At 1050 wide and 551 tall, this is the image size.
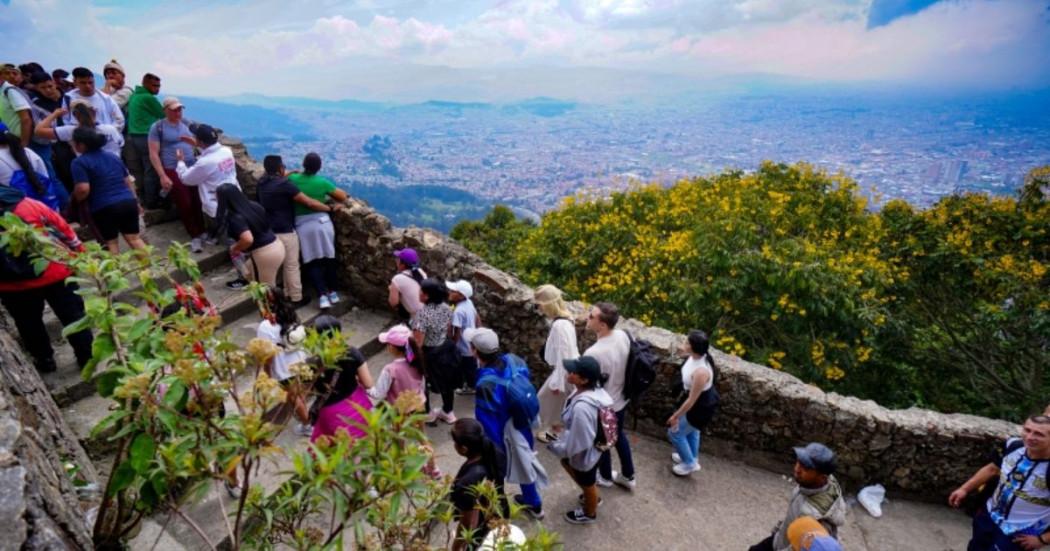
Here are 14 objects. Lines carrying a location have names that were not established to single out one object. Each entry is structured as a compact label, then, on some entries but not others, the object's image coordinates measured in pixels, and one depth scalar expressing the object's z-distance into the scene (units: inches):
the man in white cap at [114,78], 313.0
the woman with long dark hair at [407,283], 233.8
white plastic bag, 209.9
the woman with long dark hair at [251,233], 232.4
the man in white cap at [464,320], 217.2
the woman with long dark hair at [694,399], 198.2
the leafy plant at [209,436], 77.6
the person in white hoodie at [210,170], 249.3
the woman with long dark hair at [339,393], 164.9
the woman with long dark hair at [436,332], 203.0
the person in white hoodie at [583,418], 174.9
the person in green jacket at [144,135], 280.7
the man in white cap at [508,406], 172.7
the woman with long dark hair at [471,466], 143.7
